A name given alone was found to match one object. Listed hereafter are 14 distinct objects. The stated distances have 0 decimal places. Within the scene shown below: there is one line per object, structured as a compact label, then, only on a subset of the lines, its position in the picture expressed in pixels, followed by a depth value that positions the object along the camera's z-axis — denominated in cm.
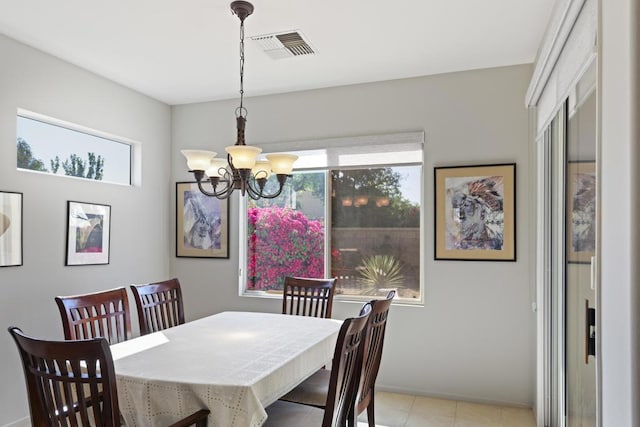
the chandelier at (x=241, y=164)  246
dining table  175
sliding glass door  184
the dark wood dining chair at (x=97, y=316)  237
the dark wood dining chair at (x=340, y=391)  179
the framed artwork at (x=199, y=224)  445
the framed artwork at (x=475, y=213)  352
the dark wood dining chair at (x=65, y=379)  148
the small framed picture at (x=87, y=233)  352
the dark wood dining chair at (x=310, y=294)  334
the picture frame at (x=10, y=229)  297
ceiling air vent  301
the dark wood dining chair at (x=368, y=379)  219
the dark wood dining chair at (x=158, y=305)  288
